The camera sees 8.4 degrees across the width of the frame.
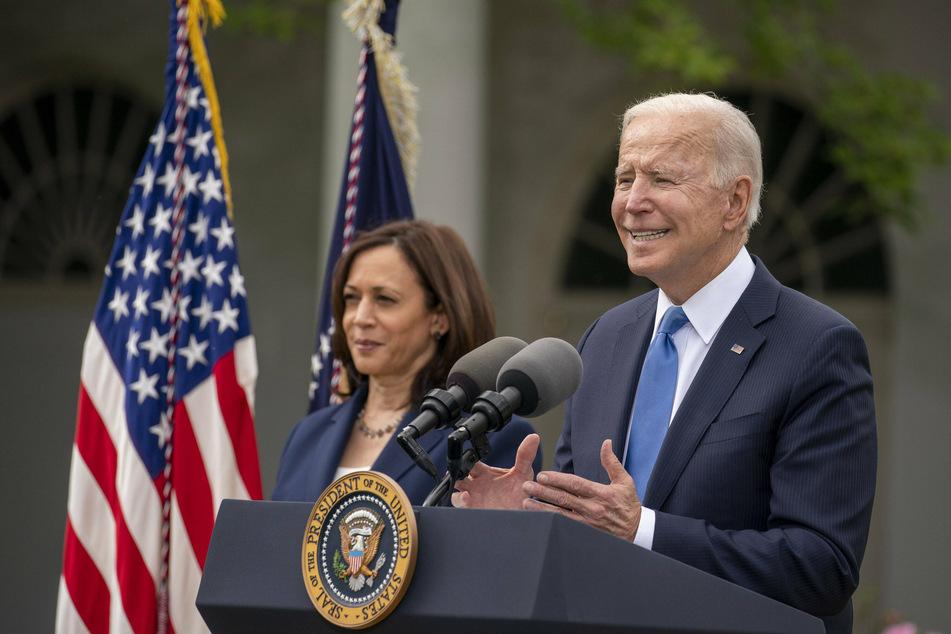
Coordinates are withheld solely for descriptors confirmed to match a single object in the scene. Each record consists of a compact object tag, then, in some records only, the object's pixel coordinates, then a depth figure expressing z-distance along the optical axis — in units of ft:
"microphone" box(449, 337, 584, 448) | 25.97
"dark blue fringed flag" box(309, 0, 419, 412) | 30.08
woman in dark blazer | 28.98
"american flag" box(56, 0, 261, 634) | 29.16
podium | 25.47
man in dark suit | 26.28
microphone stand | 26.01
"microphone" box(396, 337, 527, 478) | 25.98
